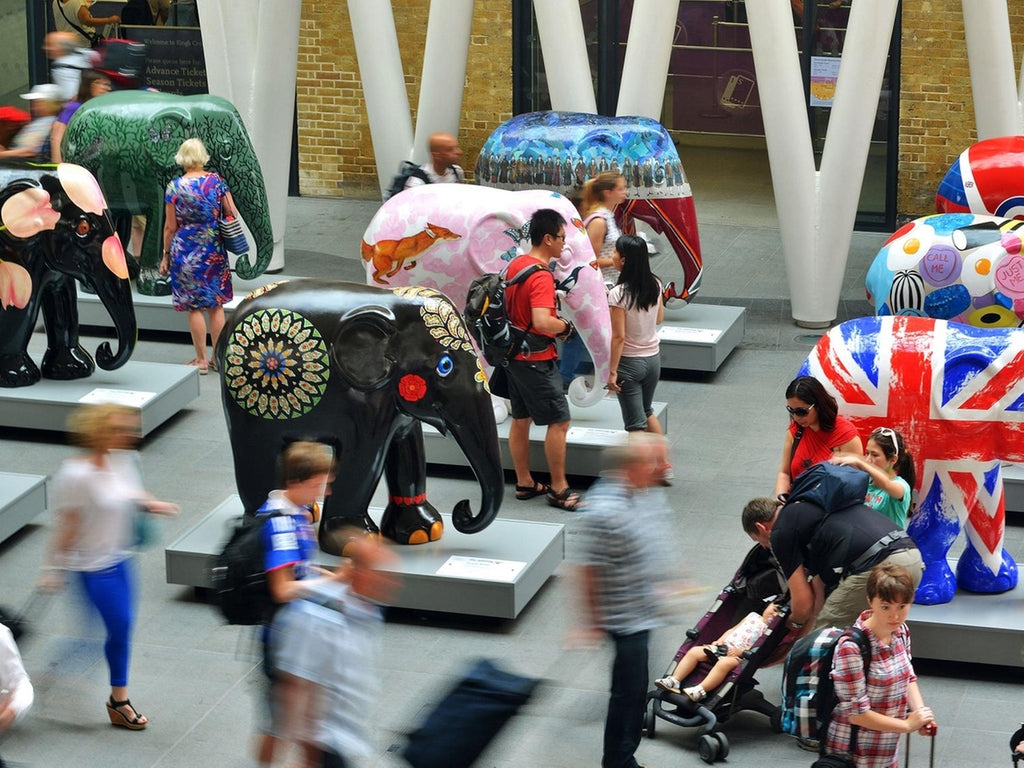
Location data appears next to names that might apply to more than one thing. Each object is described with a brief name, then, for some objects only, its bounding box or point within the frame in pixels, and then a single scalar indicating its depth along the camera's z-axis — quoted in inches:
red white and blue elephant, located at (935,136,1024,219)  815.7
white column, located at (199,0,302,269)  1019.9
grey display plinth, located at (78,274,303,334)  933.8
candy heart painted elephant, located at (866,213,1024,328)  721.6
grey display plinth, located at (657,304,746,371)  877.8
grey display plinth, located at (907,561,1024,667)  550.9
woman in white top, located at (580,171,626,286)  757.9
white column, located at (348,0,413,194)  997.2
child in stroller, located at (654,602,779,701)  510.9
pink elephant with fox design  701.9
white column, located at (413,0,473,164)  976.3
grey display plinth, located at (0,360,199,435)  772.6
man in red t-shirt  663.1
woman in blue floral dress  818.2
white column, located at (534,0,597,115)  948.0
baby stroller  509.0
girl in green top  531.5
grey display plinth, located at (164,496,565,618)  588.4
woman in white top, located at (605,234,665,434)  691.4
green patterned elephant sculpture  908.6
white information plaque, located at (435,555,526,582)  589.3
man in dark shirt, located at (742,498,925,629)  503.2
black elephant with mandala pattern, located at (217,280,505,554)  576.7
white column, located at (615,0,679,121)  937.5
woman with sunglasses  556.7
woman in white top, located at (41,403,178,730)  481.7
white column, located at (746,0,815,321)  914.1
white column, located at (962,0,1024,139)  929.5
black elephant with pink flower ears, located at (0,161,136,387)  750.5
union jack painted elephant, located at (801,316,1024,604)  562.9
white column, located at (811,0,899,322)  896.9
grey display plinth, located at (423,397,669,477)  731.4
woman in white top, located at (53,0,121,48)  1348.4
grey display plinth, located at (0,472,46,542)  658.8
